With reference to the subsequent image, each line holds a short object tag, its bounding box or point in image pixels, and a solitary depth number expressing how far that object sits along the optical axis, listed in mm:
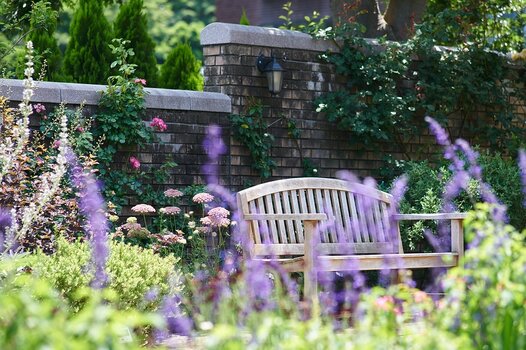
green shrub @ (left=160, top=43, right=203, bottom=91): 18098
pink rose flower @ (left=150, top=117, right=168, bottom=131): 13487
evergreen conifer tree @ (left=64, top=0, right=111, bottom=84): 16658
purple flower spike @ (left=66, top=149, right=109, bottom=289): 10991
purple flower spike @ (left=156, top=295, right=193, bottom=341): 9511
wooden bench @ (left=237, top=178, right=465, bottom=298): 9749
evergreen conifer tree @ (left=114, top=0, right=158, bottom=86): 17503
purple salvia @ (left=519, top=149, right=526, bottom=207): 13929
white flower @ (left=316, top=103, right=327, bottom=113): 15149
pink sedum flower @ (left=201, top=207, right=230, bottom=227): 11869
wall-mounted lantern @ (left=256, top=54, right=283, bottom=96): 14531
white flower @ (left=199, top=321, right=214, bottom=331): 5071
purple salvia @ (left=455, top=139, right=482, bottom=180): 13812
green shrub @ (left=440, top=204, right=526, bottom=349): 4683
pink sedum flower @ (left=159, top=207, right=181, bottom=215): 12641
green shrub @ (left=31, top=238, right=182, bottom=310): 8771
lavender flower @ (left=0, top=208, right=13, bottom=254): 10471
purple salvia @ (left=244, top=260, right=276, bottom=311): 6123
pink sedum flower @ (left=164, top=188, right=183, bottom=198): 12906
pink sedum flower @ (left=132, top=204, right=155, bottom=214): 12193
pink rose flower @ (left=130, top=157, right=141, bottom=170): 13261
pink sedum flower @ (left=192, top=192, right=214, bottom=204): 12345
